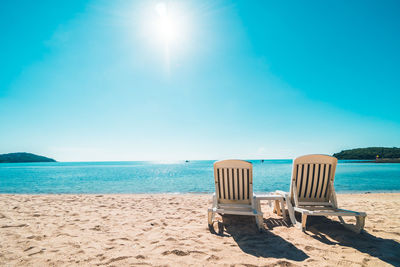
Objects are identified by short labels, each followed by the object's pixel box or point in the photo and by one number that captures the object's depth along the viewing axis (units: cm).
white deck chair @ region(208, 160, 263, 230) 414
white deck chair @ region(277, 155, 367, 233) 406
